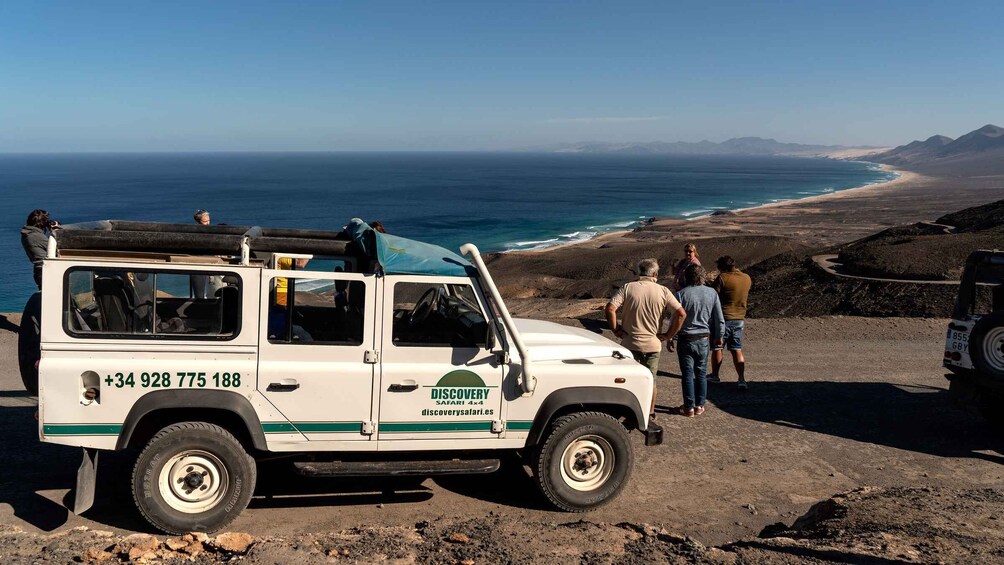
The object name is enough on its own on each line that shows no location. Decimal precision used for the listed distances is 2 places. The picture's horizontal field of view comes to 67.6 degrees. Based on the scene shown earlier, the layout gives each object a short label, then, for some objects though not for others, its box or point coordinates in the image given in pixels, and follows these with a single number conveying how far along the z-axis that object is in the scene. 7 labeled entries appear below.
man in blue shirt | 8.58
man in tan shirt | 7.84
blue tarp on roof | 5.69
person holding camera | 10.14
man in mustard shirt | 9.76
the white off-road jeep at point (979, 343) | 7.79
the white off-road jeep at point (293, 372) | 5.36
